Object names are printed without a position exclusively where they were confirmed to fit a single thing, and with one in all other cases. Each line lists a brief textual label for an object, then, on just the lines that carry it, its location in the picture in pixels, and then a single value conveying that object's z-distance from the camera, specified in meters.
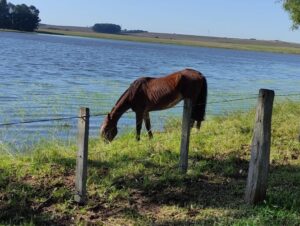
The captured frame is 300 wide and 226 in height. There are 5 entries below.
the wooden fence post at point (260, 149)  6.48
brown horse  10.65
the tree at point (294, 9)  11.80
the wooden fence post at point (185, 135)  7.71
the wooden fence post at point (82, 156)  6.34
